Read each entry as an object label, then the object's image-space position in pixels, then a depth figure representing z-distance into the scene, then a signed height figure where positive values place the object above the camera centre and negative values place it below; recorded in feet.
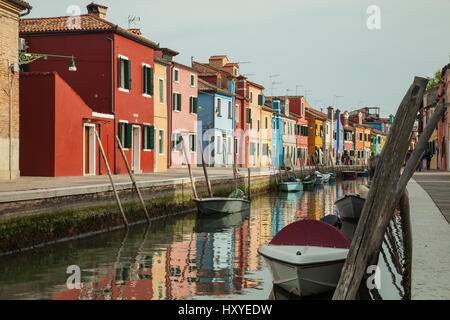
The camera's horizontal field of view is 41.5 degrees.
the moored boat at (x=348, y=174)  194.61 -5.08
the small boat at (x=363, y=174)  217.42 -5.70
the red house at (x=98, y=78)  79.15 +11.83
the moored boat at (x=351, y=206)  67.97 -5.45
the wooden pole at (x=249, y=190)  98.09 -5.30
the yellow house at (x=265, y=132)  179.32 +7.99
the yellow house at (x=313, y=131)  230.48 +10.76
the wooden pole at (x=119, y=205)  56.53 -4.46
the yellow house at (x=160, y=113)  102.99 +8.19
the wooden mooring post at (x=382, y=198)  22.74 -1.52
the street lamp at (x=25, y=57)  80.78 +13.96
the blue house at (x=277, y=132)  190.08 +8.70
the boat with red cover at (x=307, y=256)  29.96 -4.98
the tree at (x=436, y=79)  200.79 +27.33
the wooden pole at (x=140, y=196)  60.44 -3.90
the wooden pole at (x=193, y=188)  73.67 -3.67
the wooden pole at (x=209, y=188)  77.99 -3.90
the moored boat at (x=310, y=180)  138.53 -5.10
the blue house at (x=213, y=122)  140.26 +8.80
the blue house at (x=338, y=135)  262.26 +10.39
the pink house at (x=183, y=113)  118.42 +9.40
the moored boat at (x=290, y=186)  120.78 -5.62
